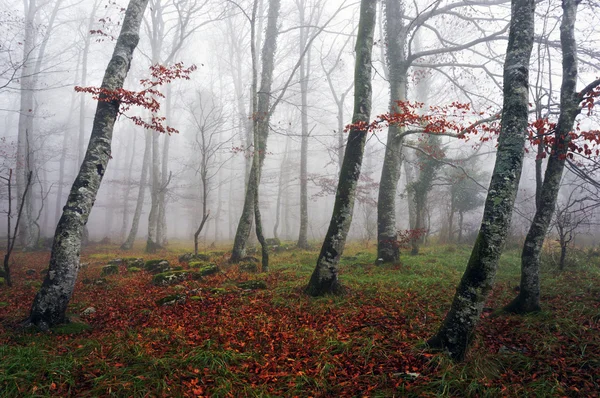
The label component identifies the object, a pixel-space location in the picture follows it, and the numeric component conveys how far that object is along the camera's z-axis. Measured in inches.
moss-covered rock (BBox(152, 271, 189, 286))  309.0
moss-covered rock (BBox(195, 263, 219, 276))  336.2
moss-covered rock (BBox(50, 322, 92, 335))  185.3
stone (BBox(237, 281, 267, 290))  275.5
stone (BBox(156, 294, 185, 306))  238.3
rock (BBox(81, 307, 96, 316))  224.3
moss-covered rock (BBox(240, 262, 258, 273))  369.8
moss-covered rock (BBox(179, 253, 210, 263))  452.6
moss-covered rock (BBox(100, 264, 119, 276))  379.9
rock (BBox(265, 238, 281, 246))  604.8
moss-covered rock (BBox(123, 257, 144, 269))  421.1
